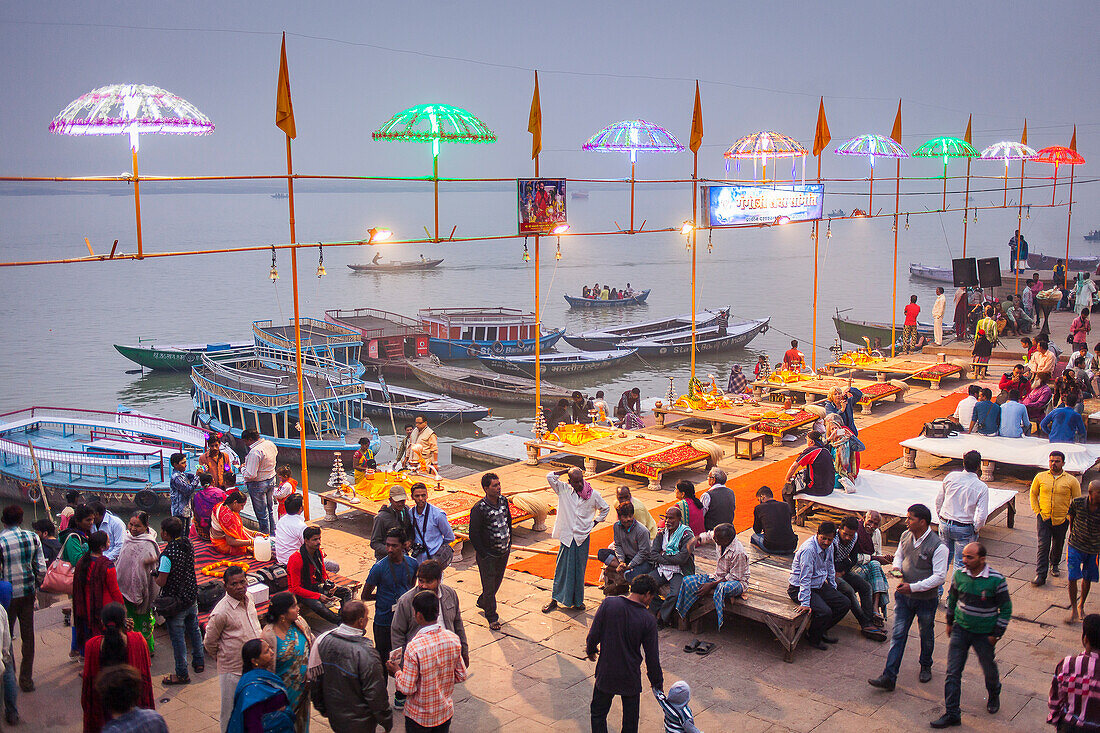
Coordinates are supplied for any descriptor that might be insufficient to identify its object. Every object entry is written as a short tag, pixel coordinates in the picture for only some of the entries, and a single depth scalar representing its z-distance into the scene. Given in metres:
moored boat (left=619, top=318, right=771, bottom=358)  46.53
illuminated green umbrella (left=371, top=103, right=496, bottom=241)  14.24
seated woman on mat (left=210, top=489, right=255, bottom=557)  10.17
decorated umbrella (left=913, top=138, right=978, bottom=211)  25.73
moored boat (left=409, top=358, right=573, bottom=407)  36.41
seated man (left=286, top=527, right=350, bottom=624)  8.16
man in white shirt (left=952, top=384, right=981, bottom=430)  15.38
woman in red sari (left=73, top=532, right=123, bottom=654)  7.44
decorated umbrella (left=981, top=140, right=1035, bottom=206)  28.81
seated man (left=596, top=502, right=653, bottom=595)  8.91
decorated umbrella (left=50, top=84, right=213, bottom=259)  11.34
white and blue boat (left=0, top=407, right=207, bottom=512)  22.11
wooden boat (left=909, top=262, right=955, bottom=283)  78.94
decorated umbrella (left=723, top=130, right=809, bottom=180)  22.02
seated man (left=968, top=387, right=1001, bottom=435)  14.98
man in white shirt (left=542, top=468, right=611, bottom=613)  9.22
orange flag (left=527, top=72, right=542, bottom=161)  15.01
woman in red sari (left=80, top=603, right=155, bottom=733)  6.07
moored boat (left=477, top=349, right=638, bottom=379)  42.62
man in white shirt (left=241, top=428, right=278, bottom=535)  12.45
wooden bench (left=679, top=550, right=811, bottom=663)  8.36
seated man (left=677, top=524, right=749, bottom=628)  8.68
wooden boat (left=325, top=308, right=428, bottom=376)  44.44
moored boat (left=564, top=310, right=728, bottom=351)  48.94
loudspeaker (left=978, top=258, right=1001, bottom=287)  29.00
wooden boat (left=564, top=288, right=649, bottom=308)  69.81
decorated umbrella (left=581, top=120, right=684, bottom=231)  18.56
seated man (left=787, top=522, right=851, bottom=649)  8.43
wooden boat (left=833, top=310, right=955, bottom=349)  41.31
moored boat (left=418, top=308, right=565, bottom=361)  47.62
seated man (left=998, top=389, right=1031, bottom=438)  14.77
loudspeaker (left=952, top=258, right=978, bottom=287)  28.70
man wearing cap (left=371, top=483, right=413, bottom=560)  8.34
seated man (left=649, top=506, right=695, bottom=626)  8.77
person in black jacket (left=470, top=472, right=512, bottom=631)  8.71
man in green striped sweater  6.98
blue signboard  19.70
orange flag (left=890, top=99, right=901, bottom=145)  25.75
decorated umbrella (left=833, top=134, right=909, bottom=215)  23.34
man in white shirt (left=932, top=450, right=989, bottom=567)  9.40
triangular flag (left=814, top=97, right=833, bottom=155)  21.36
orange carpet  11.19
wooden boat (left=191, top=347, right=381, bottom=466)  27.31
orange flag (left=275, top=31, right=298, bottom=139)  12.03
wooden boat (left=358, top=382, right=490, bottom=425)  32.88
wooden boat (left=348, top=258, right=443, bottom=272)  105.19
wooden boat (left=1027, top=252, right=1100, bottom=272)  66.88
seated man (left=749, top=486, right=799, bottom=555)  9.79
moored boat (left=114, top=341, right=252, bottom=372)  45.56
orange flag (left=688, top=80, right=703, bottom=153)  17.80
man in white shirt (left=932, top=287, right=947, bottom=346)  25.59
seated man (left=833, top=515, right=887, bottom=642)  8.82
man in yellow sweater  9.47
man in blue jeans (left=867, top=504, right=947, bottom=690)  7.59
